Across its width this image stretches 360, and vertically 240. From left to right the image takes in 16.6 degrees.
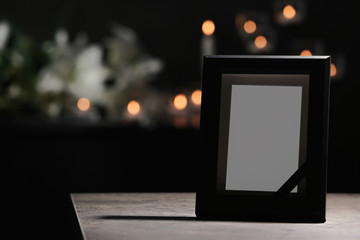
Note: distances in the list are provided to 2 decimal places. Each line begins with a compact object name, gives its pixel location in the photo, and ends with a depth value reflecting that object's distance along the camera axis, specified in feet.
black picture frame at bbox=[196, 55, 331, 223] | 5.60
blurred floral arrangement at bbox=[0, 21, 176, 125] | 9.15
